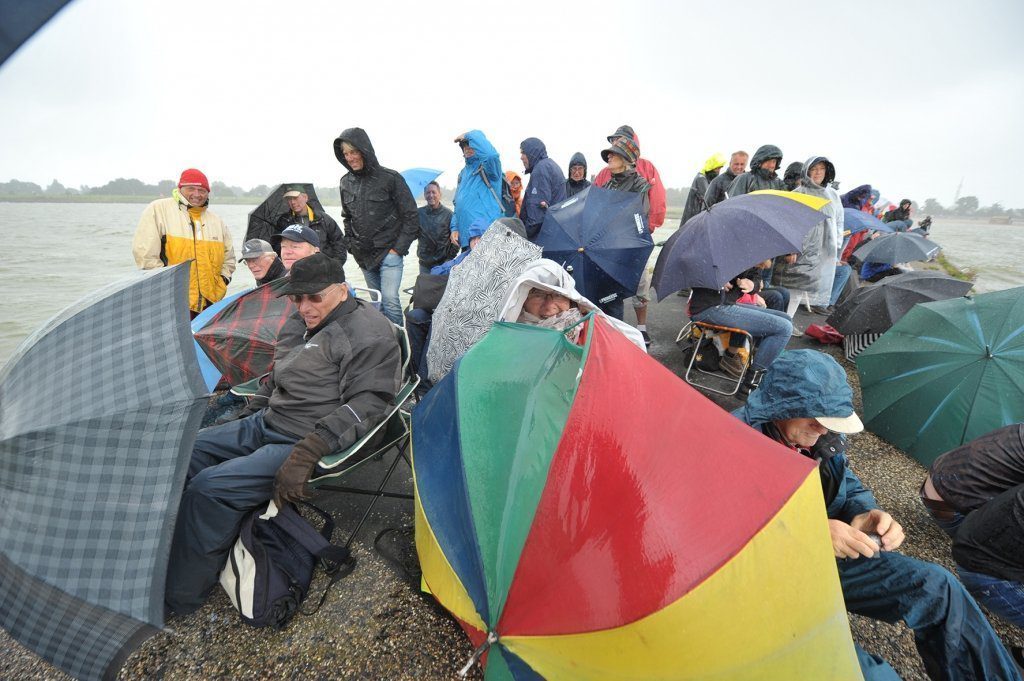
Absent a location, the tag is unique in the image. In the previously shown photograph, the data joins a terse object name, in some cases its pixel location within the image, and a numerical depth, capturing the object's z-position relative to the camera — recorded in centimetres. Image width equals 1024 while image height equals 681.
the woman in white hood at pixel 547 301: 234
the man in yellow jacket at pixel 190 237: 387
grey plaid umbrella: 124
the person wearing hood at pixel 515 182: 746
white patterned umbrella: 257
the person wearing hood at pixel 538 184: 550
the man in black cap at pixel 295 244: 343
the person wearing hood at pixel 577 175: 650
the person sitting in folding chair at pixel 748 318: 365
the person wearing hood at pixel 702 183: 664
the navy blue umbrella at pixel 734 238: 345
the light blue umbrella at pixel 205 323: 289
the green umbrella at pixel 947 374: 264
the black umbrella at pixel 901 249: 723
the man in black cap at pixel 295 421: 196
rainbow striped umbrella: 98
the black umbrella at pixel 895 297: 423
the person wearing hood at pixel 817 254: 497
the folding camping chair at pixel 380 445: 205
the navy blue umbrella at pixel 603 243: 371
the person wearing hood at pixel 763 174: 531
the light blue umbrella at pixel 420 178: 686
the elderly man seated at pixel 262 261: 372
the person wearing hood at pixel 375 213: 453
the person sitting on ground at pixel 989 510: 161
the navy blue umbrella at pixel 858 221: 838
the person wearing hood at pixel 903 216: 1314
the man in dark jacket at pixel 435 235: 585
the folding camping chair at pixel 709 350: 393
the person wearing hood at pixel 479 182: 493
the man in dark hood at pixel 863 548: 144
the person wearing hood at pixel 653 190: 541
